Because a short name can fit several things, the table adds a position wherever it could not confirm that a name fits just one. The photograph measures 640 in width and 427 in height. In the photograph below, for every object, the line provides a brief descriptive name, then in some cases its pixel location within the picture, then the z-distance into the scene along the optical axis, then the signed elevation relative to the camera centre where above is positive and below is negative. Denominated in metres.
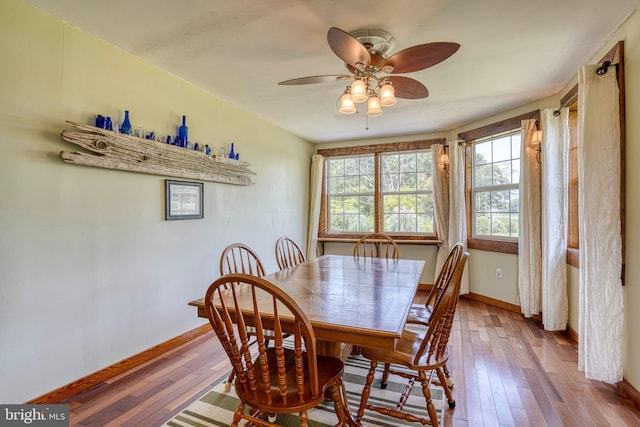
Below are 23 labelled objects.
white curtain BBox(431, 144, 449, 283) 4.43 +0.29
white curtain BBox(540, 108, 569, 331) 3.02 -0.03
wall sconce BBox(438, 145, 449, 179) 4.41 +0.78
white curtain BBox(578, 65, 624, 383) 2.04 -0.09
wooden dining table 1.26 -0.41
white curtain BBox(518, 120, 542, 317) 3.33 -0.09
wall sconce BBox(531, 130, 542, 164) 3.30 +0.80
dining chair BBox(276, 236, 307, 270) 2.88 -0.39
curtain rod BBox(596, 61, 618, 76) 2.10 +1.00
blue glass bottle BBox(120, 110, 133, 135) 2.25 +0.65
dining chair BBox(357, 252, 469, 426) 1.53 -0.68
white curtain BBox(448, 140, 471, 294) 4.18 +0.25
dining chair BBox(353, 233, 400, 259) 4.66 -0.44
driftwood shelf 2.00 +0.47
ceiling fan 1.67 +0.90
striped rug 1.77 -1.12
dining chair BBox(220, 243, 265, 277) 2.29 -0.39
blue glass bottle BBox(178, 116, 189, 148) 2.74 +0.73
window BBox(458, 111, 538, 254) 3.75 +0.44
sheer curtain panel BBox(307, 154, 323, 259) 5.02 +0.21
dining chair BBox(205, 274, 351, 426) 1.18 -0.60
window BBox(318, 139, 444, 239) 4.77 +0.43
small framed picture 2.68 +0.16
